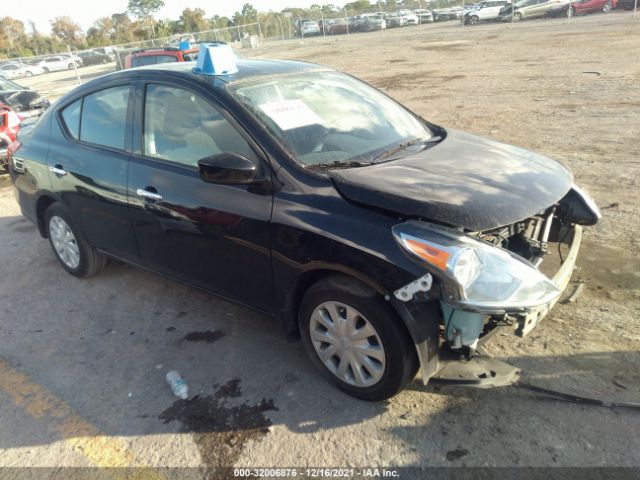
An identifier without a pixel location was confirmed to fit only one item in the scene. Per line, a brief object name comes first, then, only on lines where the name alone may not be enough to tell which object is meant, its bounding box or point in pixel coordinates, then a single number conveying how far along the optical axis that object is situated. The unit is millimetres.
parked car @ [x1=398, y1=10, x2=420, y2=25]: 43562
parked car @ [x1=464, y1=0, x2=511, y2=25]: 34438
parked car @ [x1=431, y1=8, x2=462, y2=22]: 43969
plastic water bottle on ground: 3070
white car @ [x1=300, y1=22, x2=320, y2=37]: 44062
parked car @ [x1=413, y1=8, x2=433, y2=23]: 44188
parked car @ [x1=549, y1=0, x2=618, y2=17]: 31786
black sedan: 2516
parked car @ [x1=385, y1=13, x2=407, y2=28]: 43625
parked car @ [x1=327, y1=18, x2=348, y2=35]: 43625
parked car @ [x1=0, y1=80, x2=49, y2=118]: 10672
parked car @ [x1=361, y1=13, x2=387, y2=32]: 42625
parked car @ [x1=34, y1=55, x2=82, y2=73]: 42219
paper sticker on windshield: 3156
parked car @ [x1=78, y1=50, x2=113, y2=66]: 39194
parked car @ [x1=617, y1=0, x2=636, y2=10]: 31312
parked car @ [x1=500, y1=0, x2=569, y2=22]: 32719
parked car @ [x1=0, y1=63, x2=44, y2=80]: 37500
